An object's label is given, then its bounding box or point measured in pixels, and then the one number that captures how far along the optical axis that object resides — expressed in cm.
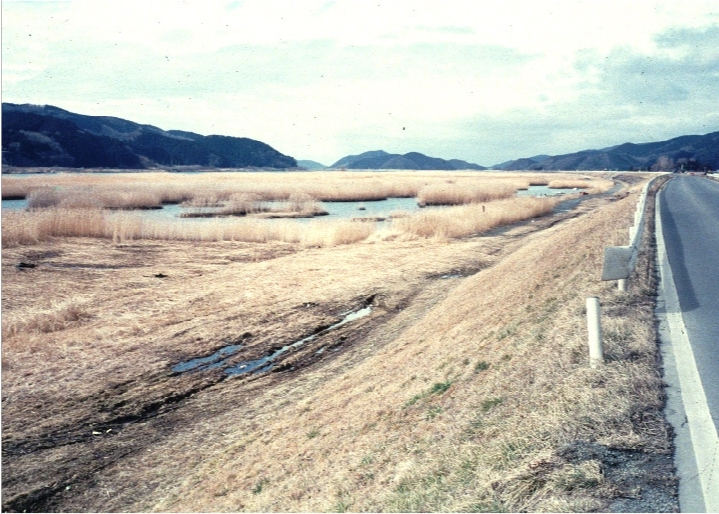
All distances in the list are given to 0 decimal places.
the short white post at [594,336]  633
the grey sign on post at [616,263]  902
